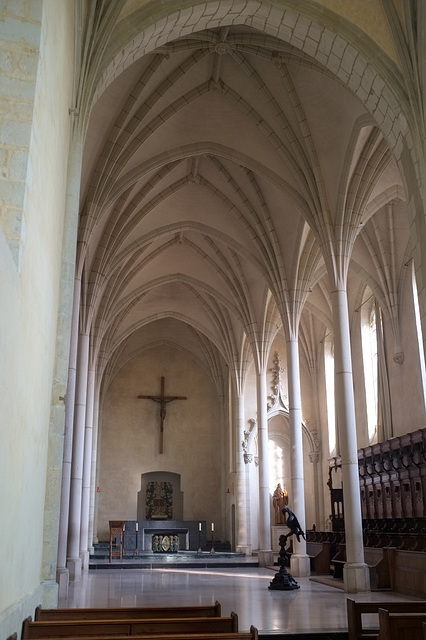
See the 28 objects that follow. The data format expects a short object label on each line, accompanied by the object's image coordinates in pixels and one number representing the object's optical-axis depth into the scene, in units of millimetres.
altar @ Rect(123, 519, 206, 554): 26055
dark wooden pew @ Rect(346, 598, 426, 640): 6059
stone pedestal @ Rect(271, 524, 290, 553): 25562
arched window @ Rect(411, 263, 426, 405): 17578
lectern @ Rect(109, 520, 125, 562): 21891
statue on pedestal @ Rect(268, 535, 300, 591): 12797
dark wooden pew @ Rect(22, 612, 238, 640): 5219
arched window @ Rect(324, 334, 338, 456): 25969
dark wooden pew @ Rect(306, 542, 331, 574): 17469
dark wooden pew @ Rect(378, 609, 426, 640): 5332
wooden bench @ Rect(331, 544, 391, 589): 13047
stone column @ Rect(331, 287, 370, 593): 12500
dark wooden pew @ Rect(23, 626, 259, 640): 4410
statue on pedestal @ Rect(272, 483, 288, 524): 26125
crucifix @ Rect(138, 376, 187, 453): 31134
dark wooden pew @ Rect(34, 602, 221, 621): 5887
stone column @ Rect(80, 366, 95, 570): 21375
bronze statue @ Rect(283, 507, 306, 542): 13828
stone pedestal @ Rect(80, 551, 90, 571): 20000
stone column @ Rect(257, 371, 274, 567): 20391
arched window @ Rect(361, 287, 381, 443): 21641
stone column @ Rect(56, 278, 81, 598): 12172
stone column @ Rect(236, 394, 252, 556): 25703
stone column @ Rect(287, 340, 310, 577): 16328
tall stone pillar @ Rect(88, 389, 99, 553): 26114
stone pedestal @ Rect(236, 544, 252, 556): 25453
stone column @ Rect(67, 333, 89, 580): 17078
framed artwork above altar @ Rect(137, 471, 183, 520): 30116
